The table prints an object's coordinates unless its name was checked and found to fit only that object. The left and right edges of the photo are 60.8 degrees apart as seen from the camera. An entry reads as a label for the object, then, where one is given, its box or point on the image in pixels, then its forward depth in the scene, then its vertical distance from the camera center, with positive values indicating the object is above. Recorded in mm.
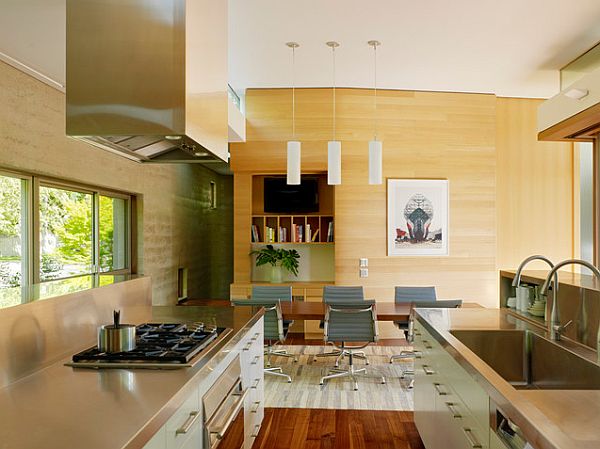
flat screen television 7293 +447
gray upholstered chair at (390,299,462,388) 4857 -762
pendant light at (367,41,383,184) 5723 +743
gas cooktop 1934 -501
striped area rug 4293 -1477
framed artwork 6898 +148
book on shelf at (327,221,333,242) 7137 -67
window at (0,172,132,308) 4527 -13
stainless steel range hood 2107 +664
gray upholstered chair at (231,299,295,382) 4875 -888
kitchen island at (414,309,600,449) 1405 -587
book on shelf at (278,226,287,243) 7200 -93
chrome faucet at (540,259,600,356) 2305 -435
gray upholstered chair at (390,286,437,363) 5633 -746
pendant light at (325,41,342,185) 5849 +752
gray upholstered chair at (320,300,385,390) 4781 -917
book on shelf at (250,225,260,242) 7215 -64
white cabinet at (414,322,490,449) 1969 -817
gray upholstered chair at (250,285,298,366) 5581 -726
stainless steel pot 2080 -448
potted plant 7074 -426
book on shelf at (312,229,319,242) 7135 -96
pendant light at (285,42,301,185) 5859 +763
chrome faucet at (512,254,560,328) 2408 -278
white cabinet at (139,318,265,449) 1602 -696
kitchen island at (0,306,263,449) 1267 -520
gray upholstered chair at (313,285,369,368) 5594 -732
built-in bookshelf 7164 -9
